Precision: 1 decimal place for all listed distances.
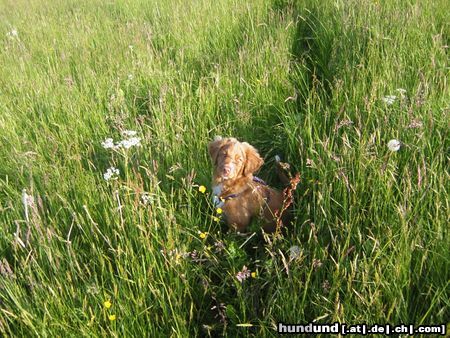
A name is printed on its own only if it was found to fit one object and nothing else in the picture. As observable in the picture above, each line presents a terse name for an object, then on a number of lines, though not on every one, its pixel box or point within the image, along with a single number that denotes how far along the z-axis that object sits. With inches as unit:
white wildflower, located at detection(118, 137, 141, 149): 85.3
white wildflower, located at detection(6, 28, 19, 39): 212.6
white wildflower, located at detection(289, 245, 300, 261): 68.9
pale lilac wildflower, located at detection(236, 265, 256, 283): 60.4
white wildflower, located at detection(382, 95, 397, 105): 94.7
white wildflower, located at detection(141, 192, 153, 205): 70.8
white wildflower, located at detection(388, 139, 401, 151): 76.9
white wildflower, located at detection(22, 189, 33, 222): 64.8
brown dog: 92.0
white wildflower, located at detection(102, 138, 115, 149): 87.6
